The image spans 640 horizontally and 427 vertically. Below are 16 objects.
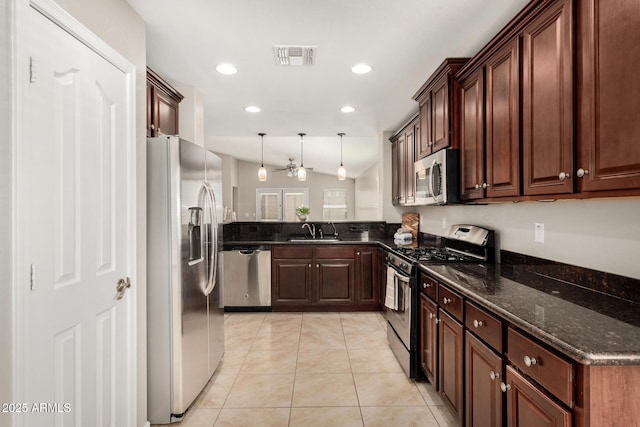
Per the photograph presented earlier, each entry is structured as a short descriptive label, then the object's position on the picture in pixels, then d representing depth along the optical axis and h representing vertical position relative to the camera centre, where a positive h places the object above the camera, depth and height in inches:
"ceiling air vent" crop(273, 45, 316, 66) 94.4 +45.9
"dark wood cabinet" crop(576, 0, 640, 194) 43.4 +16.3
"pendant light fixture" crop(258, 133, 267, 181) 215.0 +25.5
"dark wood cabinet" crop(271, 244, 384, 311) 173.5 -31.3
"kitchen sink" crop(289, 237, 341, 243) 179.0 -14.4
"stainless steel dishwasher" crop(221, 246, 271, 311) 172.6 -32.5
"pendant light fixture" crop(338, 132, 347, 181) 214.0 +25.8
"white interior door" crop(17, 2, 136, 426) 48.9 -2.6
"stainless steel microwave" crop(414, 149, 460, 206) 96.8 +10.8
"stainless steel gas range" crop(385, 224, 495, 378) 99.5 -18.9
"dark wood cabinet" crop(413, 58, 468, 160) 96.3 +32.4
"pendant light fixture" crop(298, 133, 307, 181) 227.8 +27.5
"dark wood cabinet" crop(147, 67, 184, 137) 100.4 +34.7
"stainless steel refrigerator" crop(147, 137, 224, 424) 83.3 -15.9
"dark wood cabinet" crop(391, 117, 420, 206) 144.5 +24.2
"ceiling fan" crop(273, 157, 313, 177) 283.4 +37.7
